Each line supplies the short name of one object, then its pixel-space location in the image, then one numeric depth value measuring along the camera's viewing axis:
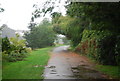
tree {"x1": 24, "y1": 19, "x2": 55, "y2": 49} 41.38
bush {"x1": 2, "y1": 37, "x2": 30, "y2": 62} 14.74
